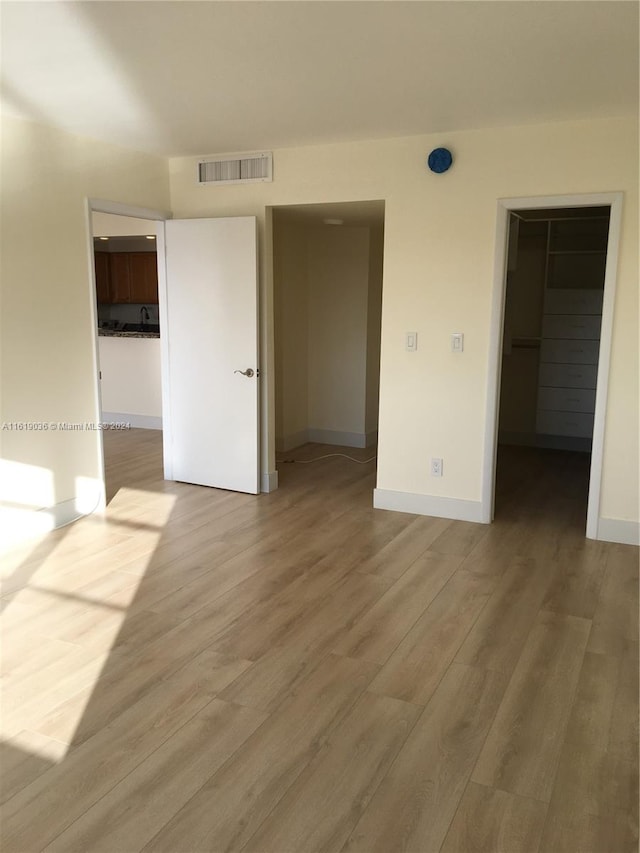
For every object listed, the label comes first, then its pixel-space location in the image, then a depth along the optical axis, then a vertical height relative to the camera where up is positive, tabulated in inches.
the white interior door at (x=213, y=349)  191.8 -11.0
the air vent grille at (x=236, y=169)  187.2 +39.8
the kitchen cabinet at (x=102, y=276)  354.9 +17.7
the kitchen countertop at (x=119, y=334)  286.2 -10.0
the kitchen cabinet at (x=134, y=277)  344.5 +17.0
